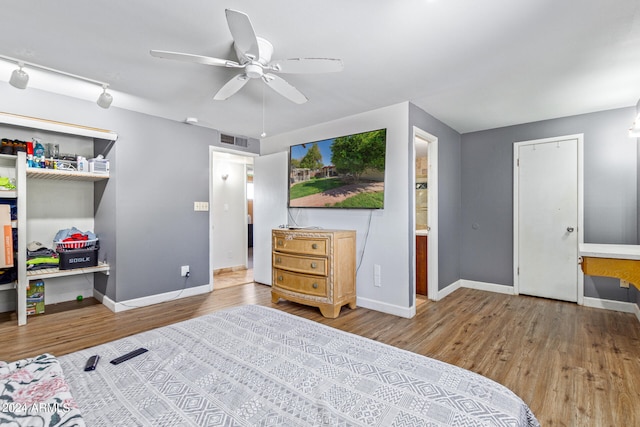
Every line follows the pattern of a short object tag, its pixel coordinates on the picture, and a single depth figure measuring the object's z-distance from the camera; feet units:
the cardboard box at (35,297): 10.60
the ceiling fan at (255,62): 5.56
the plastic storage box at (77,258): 10.59
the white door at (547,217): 12.35
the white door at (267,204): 14.75
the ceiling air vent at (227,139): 14.67
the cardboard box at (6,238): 9.28
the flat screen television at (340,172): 11.48
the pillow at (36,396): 2.56
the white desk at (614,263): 7.52
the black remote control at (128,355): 3.84
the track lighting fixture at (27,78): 7.42
